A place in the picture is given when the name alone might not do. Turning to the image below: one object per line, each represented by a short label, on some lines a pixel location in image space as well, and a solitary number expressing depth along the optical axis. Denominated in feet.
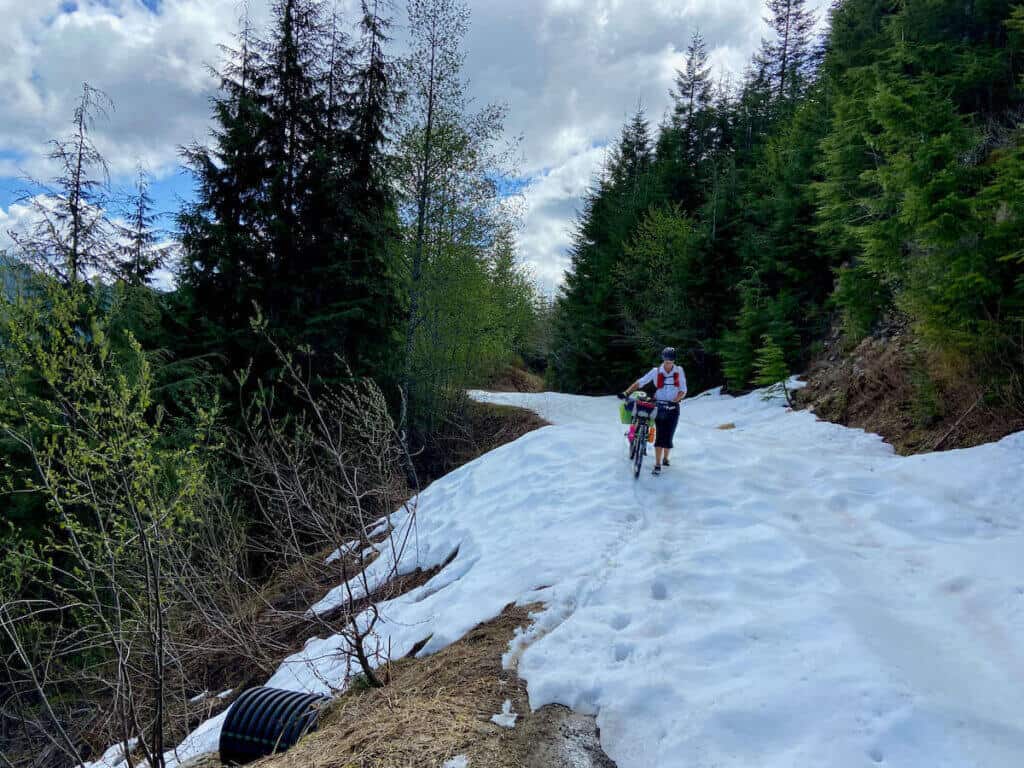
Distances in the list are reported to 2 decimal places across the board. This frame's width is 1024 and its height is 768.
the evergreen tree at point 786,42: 100.12
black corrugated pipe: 12.64
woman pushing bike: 24.52
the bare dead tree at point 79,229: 32.32
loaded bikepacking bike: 24.73
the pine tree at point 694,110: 90.02
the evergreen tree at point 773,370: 47.37
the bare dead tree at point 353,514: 14.51
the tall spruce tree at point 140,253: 37.42
